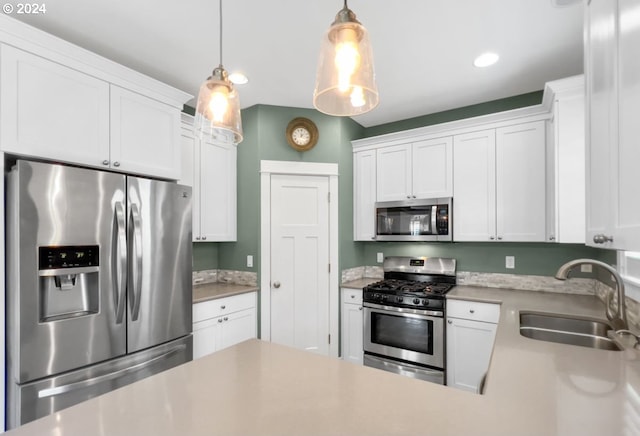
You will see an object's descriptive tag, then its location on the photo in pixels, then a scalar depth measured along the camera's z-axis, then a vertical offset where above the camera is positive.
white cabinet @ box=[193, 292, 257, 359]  2.58 -0.88
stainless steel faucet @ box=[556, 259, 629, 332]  1.49 -0.35
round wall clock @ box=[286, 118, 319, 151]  3.23 +0.91
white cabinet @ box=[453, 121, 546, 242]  2.69 +0.33
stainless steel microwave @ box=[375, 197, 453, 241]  3.07 +0.02
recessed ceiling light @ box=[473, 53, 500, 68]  2.29 +1.20
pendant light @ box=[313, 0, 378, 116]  0.95 +0.50
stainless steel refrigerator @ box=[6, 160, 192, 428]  1.62 -0.37
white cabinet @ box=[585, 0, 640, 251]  0.80 +0.29
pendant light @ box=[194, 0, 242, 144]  1.27 +0.48
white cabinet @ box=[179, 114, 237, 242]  2.90 +0.38
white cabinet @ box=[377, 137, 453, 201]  3.12 +0.53
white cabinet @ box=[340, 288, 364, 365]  3.21 -1.07
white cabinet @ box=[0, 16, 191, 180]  1.67 +0.72
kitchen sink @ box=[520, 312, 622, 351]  1.82 -0.67
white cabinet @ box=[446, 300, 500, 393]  2.57 -0.99
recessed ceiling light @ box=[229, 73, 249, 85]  2.57 +1.20
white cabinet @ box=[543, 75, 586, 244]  2.25 +0.45
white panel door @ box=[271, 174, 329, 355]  3.15 -0.41
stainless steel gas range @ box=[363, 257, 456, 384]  2.75 -0.93
